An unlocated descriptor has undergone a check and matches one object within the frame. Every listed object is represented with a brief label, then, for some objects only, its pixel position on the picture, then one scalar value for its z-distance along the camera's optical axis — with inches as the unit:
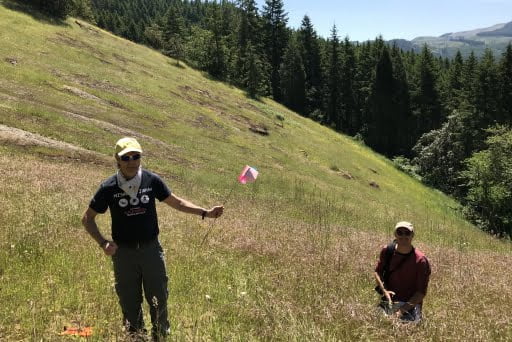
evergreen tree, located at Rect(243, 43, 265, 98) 2689.5
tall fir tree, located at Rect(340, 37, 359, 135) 3452.3
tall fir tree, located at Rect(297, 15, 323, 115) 3528.5
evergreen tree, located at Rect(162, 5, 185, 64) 2945.4
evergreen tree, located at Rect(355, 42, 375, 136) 3385.8
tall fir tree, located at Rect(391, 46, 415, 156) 3228.3
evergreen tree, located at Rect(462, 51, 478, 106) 2659.9
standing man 204.2
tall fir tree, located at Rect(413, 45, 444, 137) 3179.1
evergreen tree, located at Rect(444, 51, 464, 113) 2965.1
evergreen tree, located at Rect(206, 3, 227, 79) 2906.0
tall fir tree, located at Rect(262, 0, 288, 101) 3631.9
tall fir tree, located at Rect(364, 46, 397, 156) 3230.8
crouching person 240.8
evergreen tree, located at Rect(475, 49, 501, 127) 2564.0
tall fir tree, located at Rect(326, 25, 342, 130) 3469.5
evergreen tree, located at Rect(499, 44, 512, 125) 2603.3
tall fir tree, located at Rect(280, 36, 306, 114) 3366.1
